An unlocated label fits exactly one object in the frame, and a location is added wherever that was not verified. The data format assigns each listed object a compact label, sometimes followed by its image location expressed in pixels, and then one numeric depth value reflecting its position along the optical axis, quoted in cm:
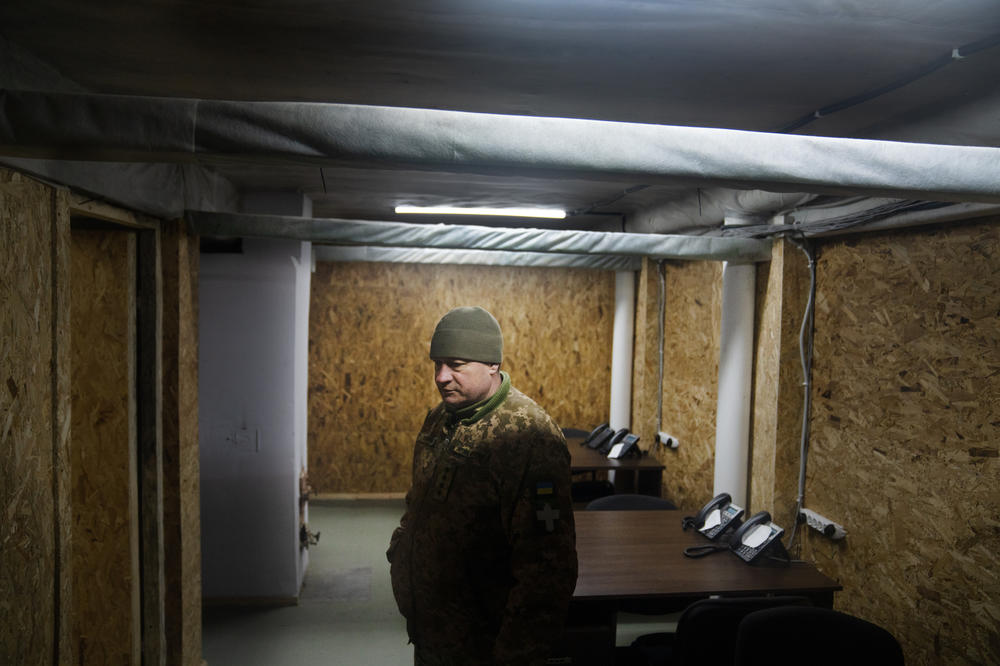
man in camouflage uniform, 207
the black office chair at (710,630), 239
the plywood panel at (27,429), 181
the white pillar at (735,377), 385
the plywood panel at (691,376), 488
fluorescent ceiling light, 531
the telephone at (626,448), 543
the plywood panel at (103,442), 293
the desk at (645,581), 284
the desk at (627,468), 519
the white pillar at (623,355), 619
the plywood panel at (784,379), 356
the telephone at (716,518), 339
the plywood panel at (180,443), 313
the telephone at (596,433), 591
